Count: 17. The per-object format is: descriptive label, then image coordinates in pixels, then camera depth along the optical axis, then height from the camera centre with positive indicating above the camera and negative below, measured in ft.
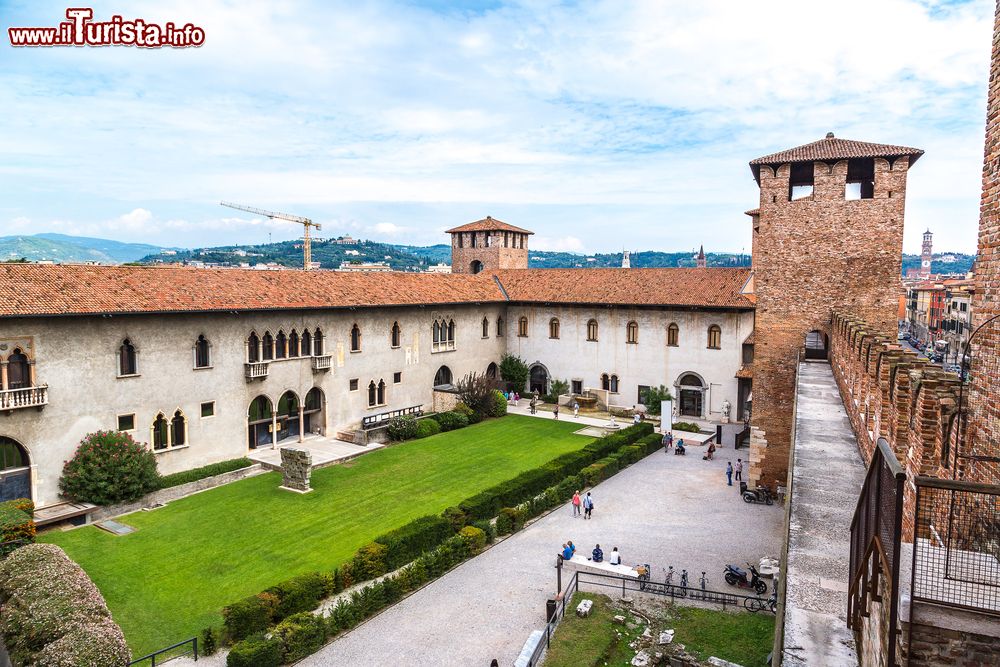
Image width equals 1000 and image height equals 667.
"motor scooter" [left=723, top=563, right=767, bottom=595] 61.46 -27.53
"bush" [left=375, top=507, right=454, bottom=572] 64.95 -25.84
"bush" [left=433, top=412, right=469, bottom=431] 124.77 -25.16
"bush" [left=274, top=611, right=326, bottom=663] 49.53 -26.84
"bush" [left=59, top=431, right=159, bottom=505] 77.15 -22.13
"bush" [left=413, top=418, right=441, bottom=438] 119.24 -25.51
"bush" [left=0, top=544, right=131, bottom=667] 42.73 -23.44
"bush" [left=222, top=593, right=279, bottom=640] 51.44 -26.21
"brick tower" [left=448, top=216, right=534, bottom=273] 173.27 +12.42
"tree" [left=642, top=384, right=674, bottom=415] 135.44 -22.04
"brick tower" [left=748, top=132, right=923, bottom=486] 83.20 +5.01
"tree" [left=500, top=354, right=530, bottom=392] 154.10 -19.21
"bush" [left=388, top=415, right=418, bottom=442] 114.83 -24.59
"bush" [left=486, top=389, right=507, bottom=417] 136.36 -24.22
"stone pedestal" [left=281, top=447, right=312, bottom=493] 86.43 -23.95
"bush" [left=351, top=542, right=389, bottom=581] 61.93 -26.21
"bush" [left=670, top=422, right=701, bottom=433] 125.18 -26.32
